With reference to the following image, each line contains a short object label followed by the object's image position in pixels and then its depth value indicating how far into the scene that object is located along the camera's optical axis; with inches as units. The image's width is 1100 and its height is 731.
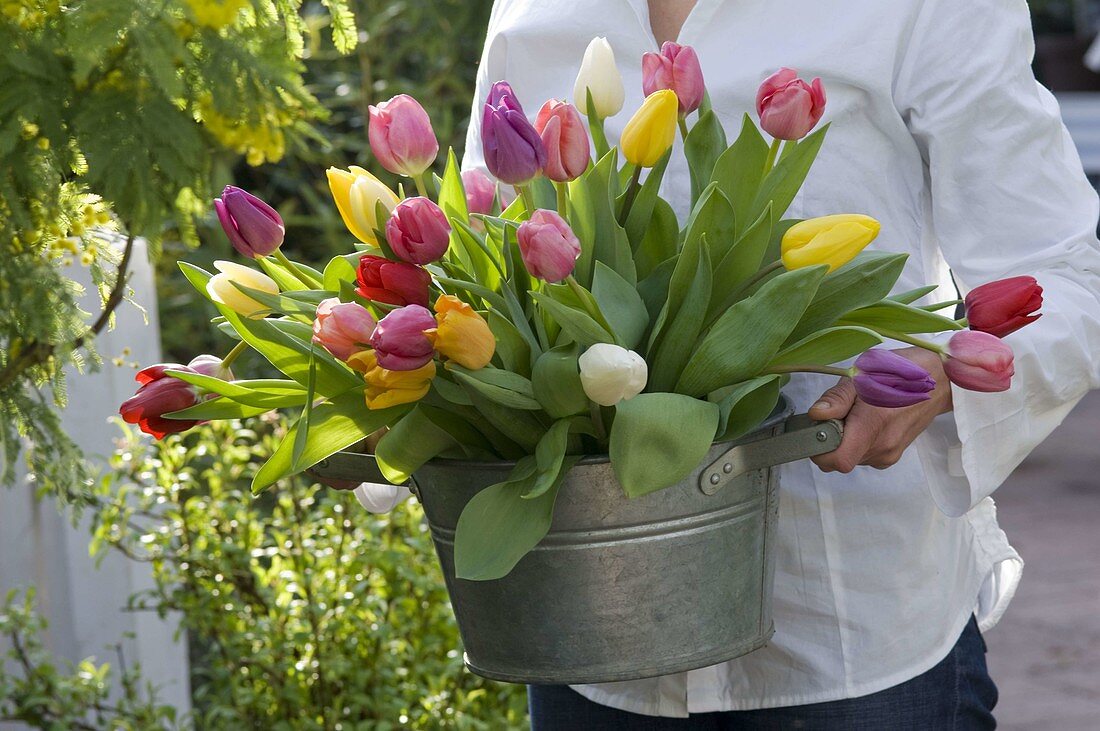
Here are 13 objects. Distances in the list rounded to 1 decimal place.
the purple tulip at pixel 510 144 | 91.8
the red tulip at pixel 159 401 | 94.5
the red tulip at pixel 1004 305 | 92.3
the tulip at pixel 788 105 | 93.4
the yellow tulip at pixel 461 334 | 89.4
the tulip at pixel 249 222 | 94.8
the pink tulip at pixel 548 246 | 89.8
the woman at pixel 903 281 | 100.6
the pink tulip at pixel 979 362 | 91.8
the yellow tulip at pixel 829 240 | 92.0
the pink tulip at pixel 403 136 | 94.6
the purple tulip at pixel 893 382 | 91.6
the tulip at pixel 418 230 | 90.1
